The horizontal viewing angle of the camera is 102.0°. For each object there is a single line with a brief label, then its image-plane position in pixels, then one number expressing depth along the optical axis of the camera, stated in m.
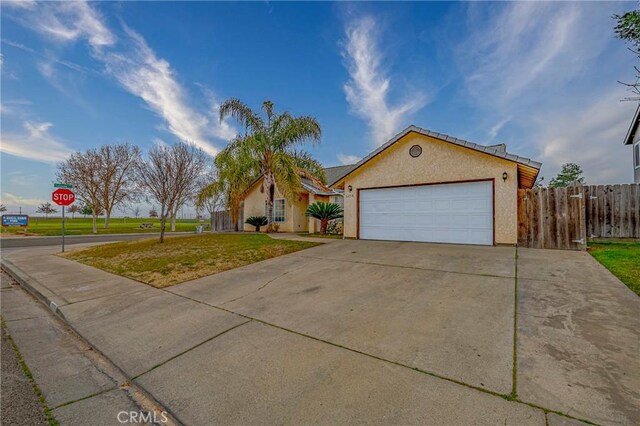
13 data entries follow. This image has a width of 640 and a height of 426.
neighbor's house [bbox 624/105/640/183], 13.51
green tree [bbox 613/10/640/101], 3.79
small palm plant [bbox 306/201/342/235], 12.85
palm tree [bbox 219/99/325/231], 13.05
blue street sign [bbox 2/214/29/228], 21.12
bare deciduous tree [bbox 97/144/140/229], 25.47
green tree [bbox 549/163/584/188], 21.99
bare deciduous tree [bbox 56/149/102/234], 24.48
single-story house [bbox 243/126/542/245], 7.86
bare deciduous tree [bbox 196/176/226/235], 14.66
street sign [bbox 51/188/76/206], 11.17
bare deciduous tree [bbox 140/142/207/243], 10.24
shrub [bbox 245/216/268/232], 16.38
